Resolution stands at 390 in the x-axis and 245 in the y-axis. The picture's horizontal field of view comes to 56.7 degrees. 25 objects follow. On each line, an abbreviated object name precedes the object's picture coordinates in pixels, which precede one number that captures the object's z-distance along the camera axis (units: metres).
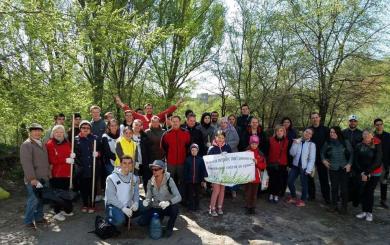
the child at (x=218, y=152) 7.70
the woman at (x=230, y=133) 8.70
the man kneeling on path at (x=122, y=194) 6.39
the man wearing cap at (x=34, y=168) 6.46
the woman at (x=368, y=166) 7.96
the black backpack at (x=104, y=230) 6.27
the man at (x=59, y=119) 8.40
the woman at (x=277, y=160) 8.57
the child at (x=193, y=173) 7.66
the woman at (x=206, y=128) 8.88
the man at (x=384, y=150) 9.02
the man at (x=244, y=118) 9.64
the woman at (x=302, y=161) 8.57
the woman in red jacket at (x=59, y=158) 6.88
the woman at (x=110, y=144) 7.59
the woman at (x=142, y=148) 7.89
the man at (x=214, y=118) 9.58
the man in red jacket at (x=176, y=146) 7.84
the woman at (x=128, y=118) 8.87
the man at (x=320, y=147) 8.94
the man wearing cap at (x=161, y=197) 6.55
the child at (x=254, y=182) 7.86
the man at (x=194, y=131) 8.27
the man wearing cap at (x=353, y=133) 8.66
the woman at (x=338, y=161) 8.15
